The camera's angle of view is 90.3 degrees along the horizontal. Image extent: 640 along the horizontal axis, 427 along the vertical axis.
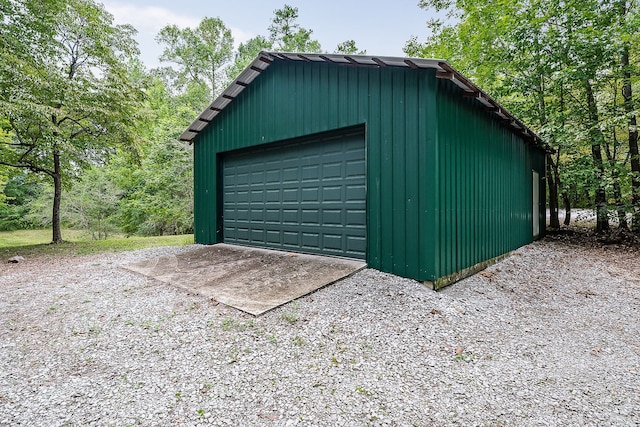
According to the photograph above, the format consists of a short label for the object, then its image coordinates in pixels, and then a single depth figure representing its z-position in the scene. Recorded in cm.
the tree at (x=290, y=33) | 2059
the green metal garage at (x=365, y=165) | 445
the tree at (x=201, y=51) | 2073
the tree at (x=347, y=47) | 2053
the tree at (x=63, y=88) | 770
